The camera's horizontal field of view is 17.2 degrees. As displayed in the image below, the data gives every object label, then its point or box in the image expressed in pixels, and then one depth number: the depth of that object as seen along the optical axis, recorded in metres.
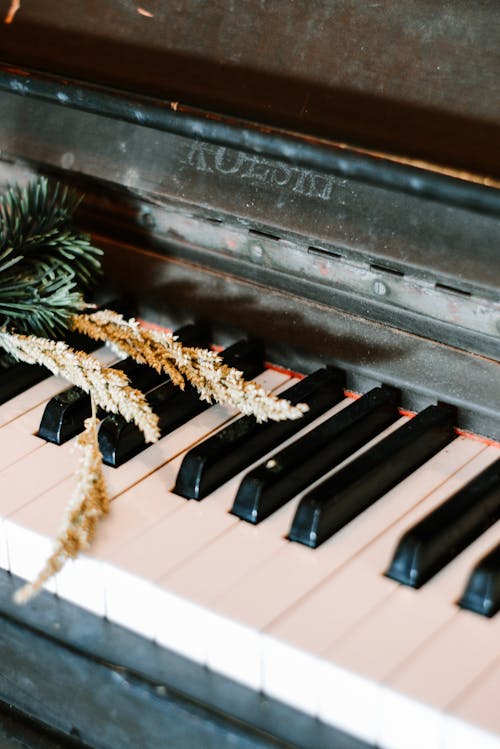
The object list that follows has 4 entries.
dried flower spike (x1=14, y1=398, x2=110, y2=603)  0.59
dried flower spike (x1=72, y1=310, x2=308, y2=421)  0.66
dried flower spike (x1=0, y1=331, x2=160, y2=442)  0.65
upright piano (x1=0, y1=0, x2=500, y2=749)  0.58
